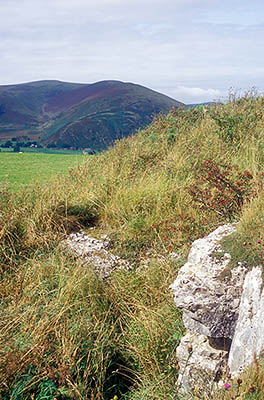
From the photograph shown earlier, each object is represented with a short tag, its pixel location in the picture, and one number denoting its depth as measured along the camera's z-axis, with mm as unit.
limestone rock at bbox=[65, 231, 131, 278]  4781
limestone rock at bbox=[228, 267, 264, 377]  2816
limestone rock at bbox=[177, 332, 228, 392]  3137
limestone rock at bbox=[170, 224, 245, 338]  3236
